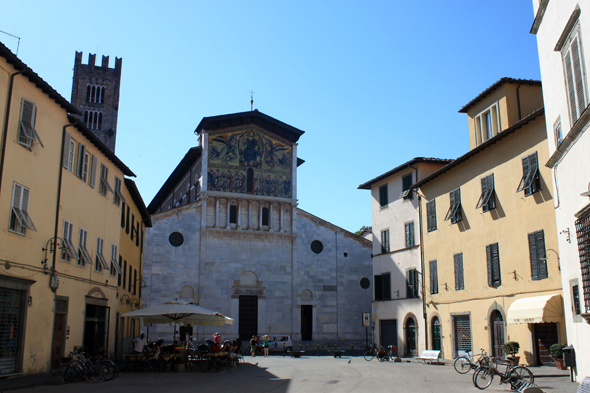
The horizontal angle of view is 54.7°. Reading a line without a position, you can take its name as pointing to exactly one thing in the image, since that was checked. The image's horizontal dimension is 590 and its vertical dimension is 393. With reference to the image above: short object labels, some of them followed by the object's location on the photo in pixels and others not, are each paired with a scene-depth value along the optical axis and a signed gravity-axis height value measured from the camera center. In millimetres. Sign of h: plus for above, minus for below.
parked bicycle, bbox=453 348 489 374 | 20312 -1760
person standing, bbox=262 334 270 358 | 35031 -1555
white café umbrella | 21870 +194
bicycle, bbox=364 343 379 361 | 31595 -1799
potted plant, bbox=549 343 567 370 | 18859 -1100
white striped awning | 20094 +353
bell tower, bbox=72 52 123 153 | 77875 +30261
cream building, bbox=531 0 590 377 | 11500 +3796
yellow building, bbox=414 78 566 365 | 21391 +3512
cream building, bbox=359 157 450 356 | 32688 +3719
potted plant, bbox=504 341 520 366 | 21750 -1048
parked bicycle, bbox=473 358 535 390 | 13511 -1338
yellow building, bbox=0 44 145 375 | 16219 +3044
